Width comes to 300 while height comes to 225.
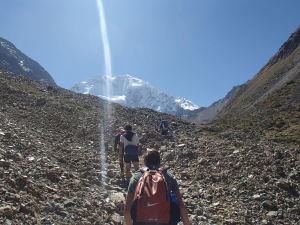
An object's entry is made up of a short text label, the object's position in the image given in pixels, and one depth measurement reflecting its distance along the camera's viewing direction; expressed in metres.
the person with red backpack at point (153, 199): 4.83
